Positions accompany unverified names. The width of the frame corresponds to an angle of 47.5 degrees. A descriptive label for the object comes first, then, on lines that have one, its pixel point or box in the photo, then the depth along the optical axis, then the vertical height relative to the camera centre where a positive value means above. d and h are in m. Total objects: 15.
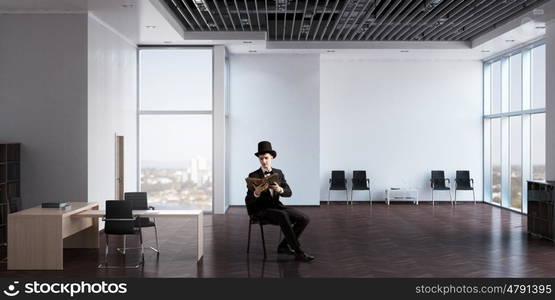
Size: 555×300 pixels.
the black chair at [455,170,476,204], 15.78 -0.78
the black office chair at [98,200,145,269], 7.88 -0.87
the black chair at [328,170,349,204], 15.69 -0.77
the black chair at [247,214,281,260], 8.32 -0.95
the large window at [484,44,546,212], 13.40 +0.57
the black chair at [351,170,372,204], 15.68 -0.82
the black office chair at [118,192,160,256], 9.30 -0.74
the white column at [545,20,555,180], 11.11 +0.87
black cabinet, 9.85 -0.96
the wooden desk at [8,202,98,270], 7.64 -1.11
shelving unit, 9.11 -0.44
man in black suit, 8.16 -0.77
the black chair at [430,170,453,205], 15.65 -0.82
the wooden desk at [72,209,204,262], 7.98 -0.84
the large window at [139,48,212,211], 13.92 +0.56
